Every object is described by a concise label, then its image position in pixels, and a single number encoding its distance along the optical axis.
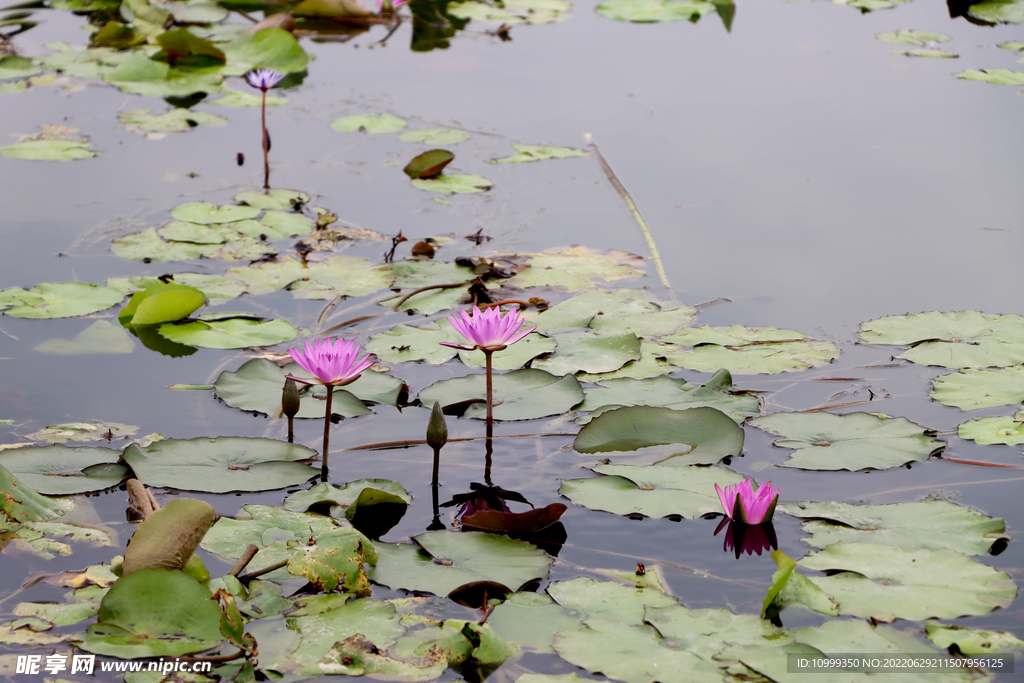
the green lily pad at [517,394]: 4.35
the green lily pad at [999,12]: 12.44
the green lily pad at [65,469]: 3.61
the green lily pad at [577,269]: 5.80
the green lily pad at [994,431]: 4.00
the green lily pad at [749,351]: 4.71
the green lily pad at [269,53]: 10.53
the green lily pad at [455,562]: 3.13
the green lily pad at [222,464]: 3.62
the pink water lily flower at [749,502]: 3.43
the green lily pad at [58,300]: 5.19
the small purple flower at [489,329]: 3.86
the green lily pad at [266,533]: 3.20
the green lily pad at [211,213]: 6.50
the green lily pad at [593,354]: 4.72
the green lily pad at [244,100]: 9.29
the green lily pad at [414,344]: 4.85
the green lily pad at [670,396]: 4.34
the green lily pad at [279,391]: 4.33
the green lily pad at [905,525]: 3.32
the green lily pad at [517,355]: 4.81
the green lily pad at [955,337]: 4.74
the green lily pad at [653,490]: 3.53
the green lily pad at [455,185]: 7.21
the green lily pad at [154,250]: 6.01
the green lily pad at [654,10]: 12.83
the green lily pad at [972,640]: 2.80
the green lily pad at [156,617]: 2.76
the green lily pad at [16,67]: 10.02
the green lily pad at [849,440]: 3.87
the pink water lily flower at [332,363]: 3.61
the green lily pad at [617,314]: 5.17
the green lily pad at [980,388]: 4.33
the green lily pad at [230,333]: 4.96
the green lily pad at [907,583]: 2.95
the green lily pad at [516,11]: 12.83
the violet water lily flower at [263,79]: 7.43
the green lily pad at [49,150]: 7.64
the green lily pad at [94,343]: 4.87
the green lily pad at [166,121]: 8.50
